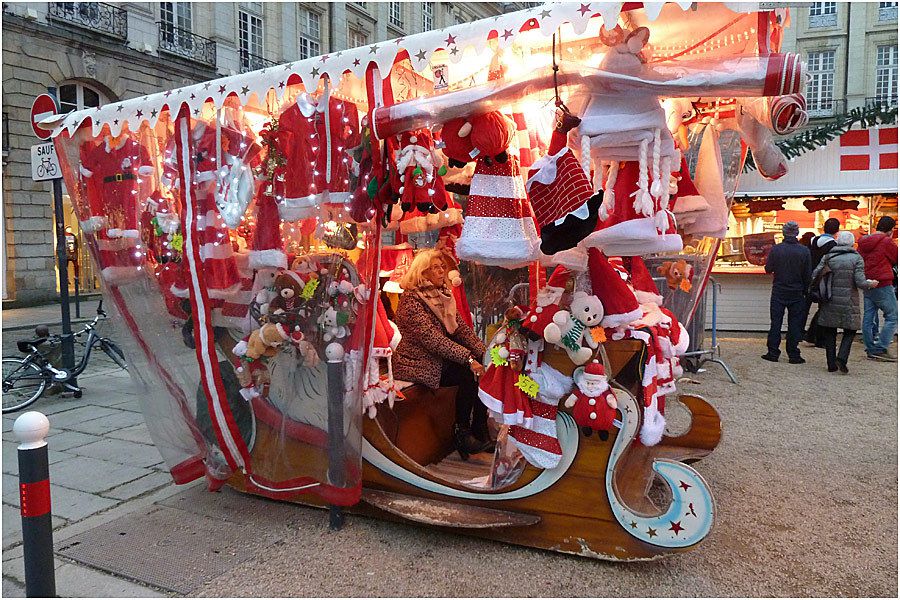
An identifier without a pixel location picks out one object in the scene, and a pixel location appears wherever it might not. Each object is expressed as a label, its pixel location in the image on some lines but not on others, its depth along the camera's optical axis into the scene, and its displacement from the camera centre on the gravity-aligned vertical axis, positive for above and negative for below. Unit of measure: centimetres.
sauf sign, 594 +92
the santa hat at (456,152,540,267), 304 +20
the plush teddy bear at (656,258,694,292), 505 -9
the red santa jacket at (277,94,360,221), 338 +59
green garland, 861 +192
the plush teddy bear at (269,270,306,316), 363 -16
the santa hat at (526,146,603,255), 280 +27
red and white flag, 912 +165
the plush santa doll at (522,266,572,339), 324 -22
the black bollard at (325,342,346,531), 353 -84
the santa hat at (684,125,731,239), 411 +46
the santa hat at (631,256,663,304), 404 -10
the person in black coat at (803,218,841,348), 874 +22
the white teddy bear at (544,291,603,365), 312 -31
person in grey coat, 784 -49
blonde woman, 432 -54
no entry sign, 507 +124
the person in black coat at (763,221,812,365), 858 -31
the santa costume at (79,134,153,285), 405 +39
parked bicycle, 668 -117
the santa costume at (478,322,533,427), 325 -63
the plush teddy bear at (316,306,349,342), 355 -34
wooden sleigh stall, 299 +14
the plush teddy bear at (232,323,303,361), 364 -45
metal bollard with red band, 239 -90
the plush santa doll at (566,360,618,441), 305 -66
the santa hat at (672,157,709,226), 398 +40
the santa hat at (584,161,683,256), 296 +19
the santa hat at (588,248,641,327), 319 -15
